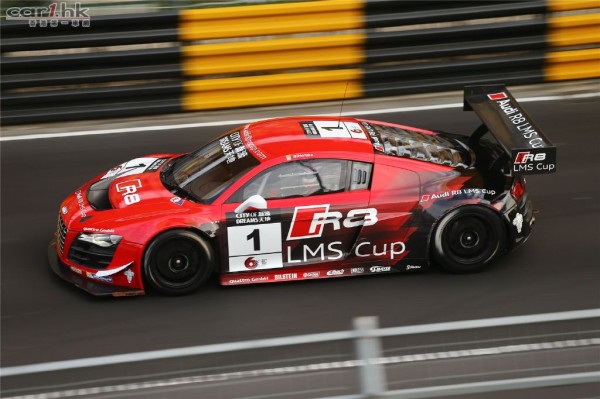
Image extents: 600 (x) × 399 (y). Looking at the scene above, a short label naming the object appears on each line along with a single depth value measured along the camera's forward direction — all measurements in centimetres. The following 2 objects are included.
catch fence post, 818
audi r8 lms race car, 1470
